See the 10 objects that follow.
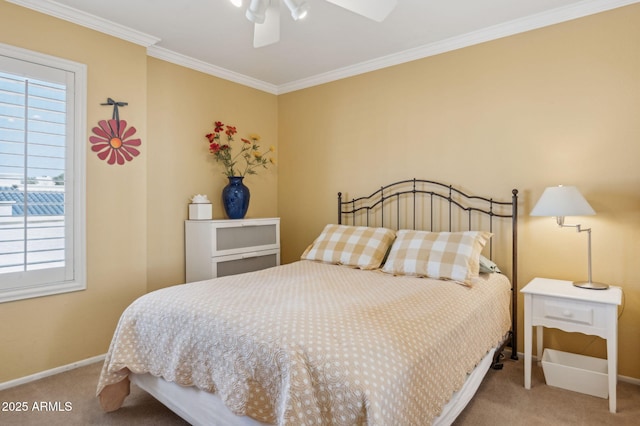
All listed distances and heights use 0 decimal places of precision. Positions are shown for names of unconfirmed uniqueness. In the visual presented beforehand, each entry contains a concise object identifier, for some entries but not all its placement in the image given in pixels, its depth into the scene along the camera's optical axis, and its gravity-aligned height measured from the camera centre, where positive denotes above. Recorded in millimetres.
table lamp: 2307 +60
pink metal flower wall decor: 2791 +549
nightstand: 2105 -572
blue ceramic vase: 3625 +155
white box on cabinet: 3453 +19
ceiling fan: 1755 +973
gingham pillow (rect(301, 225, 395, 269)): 3000 -269
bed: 1326 -518
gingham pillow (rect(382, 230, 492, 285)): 2525 -288
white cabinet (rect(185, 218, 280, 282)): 3320 -312
